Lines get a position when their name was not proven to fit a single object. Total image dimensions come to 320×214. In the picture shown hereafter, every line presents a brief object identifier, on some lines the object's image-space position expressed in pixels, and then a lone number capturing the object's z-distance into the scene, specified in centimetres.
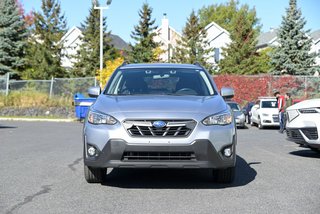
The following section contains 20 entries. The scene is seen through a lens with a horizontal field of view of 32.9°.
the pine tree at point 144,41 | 4856
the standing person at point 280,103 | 2095
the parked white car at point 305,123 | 1032
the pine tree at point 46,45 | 4872
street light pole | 3340
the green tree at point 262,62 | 5222
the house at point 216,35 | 7081
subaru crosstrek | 647
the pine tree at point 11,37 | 4434
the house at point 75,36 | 8181
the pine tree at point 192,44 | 5100
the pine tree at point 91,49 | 5119
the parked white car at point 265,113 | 2372
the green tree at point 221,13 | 9100
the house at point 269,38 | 6876
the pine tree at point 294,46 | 4278
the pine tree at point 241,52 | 4956
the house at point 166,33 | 6912
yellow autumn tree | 3538
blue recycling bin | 2778
